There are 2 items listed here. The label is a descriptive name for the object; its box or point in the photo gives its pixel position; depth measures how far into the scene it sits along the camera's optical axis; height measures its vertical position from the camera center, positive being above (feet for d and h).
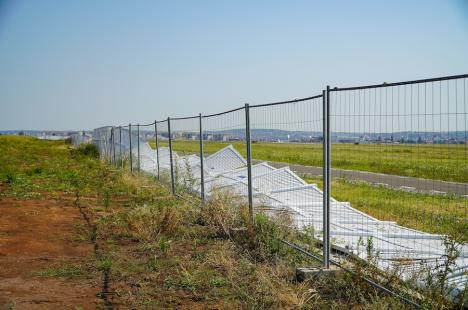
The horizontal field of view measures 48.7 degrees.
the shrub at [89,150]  107.79 -3.41
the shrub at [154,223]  26.45 -4.76
